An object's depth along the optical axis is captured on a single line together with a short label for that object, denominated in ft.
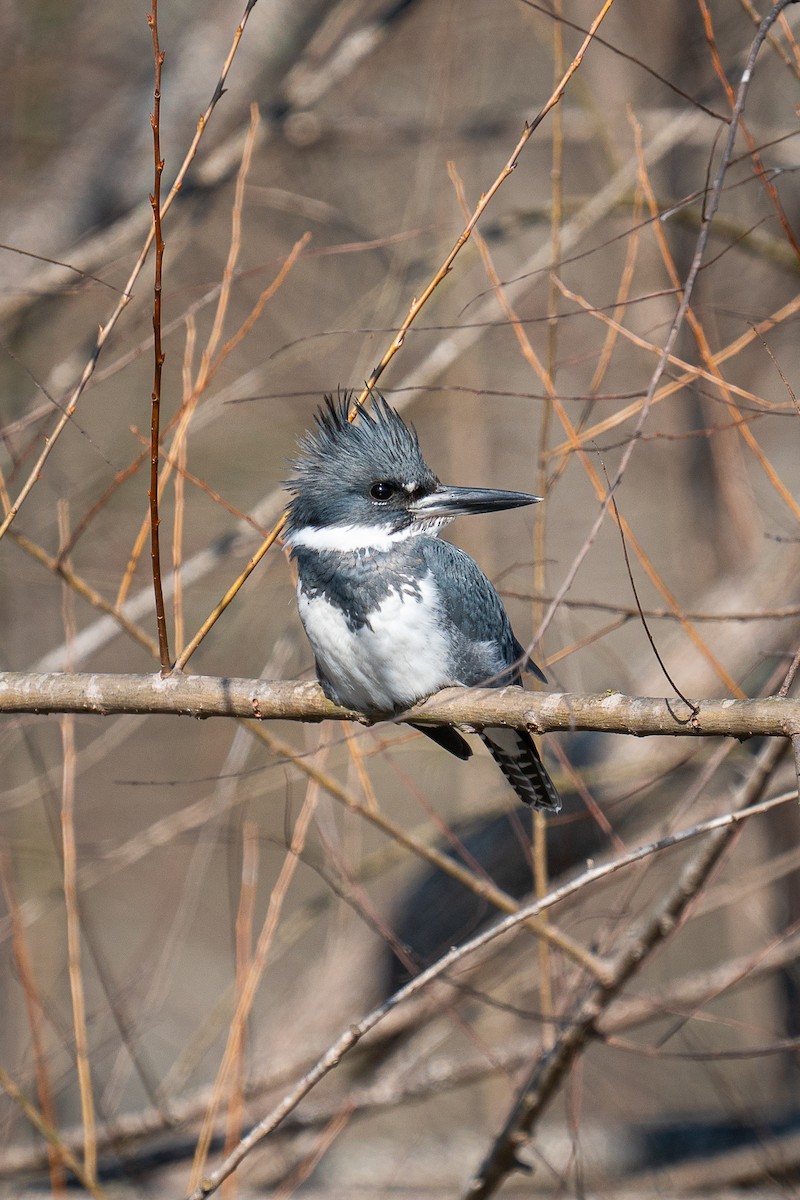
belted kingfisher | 26.66
